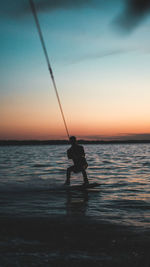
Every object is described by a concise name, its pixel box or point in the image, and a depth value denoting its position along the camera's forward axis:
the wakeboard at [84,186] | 11.95
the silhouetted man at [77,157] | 11.85
